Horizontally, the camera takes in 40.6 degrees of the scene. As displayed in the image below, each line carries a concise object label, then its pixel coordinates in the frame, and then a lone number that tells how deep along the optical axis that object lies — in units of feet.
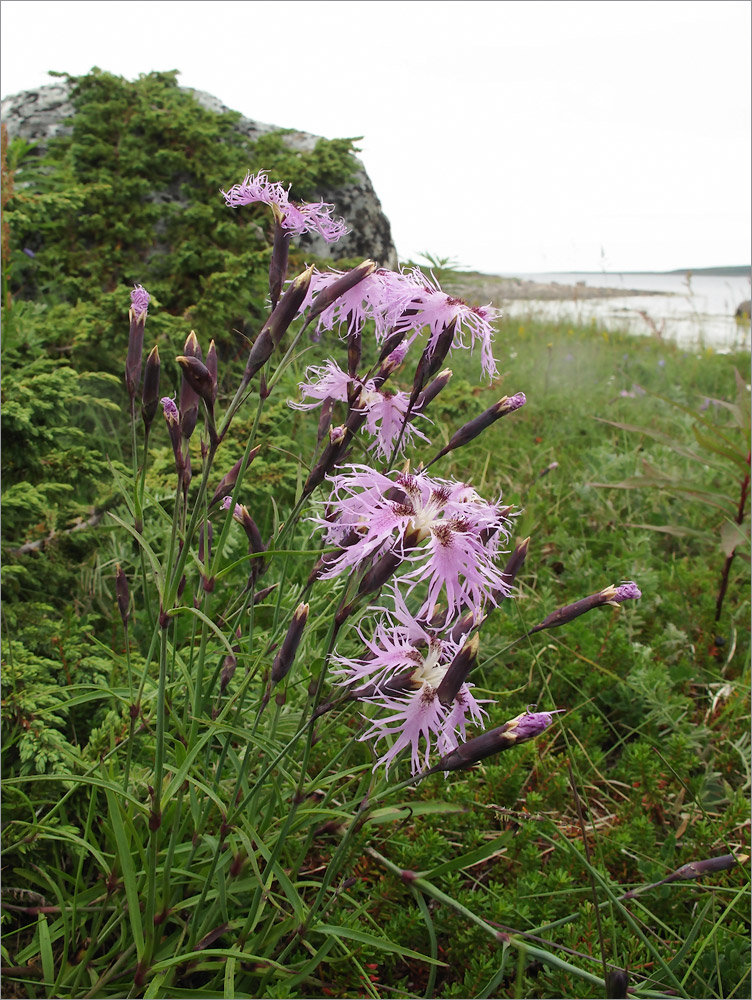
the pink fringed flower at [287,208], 0.94
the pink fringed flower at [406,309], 0.91
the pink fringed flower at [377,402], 0.98
